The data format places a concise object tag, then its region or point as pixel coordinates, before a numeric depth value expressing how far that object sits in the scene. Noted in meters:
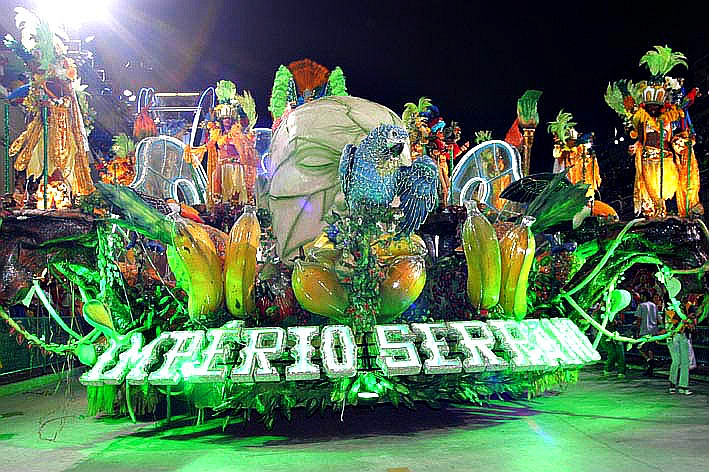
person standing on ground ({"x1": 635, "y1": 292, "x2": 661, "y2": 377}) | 12.45
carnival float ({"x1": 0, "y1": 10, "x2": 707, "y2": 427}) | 8.16
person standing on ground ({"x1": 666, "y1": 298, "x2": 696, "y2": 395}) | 10.55
